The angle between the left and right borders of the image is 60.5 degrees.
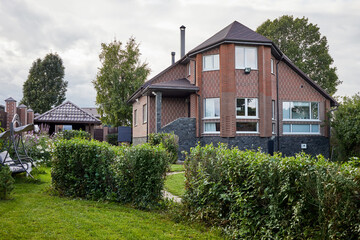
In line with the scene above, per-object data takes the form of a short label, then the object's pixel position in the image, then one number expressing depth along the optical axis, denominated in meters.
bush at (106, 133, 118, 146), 30.53
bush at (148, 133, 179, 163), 13.89
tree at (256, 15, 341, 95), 30.95
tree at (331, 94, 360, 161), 18.27
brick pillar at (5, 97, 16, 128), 15.97
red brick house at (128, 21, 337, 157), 17.38
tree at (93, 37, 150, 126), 31.81
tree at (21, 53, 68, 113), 43.91
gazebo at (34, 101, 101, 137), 23.64
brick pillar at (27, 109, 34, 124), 21.50
